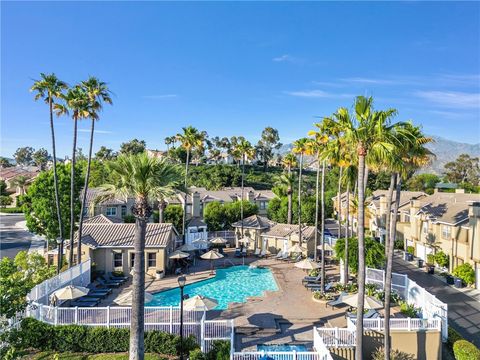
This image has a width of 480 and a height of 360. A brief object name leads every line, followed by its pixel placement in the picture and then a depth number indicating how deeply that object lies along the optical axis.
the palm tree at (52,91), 26.36
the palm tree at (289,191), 46.15
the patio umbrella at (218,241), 38.28
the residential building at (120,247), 29.02
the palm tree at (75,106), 26.95
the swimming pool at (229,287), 24.81
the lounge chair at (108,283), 25.99
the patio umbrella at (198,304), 16.81
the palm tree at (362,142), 13.97
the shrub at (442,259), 32.16
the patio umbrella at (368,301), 18.44
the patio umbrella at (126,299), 17.50
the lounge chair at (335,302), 21.10
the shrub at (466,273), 28.25
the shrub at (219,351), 14.63
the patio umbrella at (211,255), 31.84
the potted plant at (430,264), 32.34
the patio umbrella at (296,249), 34.78
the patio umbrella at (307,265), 27.46
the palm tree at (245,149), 53.50
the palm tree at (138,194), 12.72
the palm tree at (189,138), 41.31
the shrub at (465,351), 15.81
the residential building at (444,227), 28.62
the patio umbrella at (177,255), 30.01
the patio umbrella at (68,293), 18.73
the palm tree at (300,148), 36.16
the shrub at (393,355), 16.03
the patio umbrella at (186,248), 32.56
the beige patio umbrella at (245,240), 40.42
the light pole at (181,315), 14.89
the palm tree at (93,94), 27.52
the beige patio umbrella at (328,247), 33.34
